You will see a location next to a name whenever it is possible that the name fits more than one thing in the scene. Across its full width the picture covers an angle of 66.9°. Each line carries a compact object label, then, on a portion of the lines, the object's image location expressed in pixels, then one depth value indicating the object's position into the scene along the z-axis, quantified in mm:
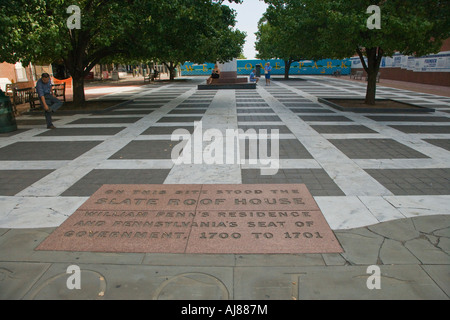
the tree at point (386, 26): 10922
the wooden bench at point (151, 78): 36588
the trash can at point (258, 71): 39150
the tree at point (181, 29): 11625
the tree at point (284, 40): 14904
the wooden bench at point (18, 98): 13812
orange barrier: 28466
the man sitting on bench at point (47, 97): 10281
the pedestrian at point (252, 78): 27766
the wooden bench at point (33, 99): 14767
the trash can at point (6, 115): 9977
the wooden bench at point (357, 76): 36312
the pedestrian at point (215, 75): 26391
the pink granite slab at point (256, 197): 4828
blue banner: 44875
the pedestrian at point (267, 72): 28500
